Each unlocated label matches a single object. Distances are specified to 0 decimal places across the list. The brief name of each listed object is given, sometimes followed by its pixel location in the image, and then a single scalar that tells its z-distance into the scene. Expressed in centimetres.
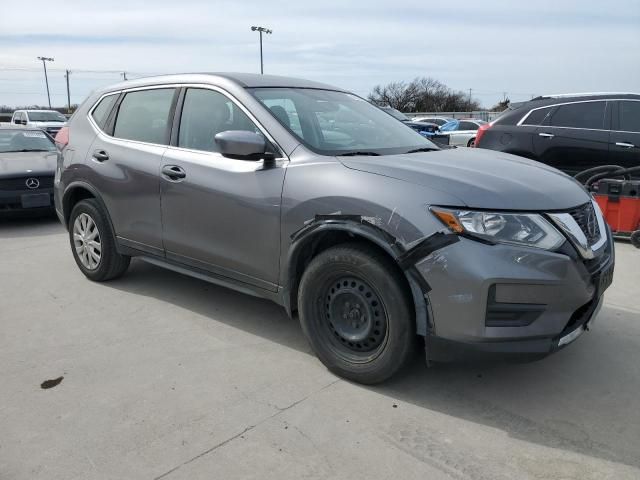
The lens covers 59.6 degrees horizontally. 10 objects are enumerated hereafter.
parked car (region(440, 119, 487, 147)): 1992
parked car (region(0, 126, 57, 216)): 754
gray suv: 273
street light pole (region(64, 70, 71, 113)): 5778
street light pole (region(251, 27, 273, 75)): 4178
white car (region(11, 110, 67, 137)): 2244
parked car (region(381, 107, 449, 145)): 2406
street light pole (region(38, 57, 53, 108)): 6219
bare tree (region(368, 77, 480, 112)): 6316
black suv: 736
